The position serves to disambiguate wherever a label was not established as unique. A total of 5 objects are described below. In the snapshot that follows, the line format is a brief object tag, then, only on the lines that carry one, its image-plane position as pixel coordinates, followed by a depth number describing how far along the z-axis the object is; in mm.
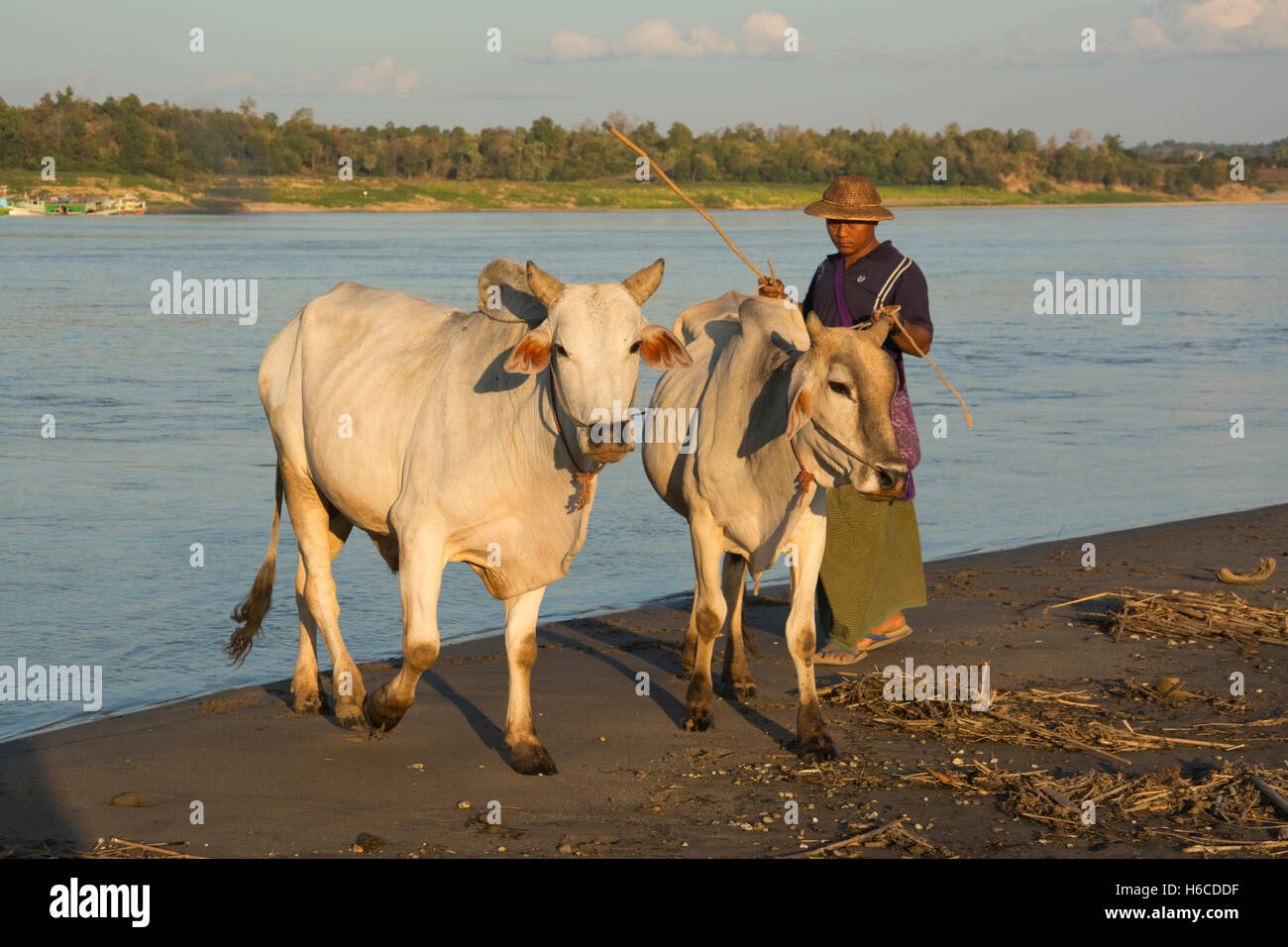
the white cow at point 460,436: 4793
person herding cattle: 6660
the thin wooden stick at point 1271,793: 4879
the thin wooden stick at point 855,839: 4691
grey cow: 5266
